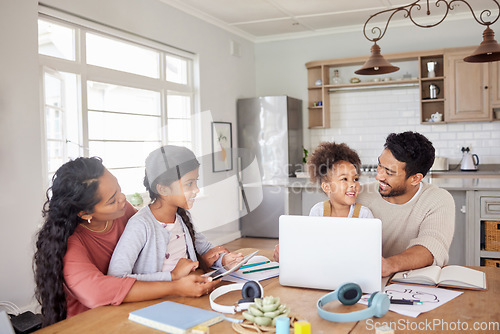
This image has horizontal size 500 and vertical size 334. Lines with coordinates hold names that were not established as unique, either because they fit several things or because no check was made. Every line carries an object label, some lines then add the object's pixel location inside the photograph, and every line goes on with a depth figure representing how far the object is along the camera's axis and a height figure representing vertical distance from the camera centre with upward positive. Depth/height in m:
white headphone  1.52 -0.48
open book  1.74 -0.49
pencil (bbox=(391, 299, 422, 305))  1.56 -0.50
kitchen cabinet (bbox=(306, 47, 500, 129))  5.98 +0.90
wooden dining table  1.38 -0.51
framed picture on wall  6.43 +0.10
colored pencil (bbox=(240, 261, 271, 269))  2.12 -0.50
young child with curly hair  2.29 -0.13
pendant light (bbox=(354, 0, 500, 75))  3.07 +0.63
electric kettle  6.02 -0.18
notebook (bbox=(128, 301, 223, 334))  1.37 -0.49
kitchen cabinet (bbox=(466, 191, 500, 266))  3.68 -0.58
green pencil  2.04 -0.51
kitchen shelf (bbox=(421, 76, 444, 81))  6.14 +0.92
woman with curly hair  1.66 -0.35
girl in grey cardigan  1.81 -0.31
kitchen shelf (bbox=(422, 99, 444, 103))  6.23 +0.64
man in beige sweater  2.25 -0.25
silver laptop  1.63 -0.35
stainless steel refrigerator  6.68 +0.05
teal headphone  1.42 -0.48
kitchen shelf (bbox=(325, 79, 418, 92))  6.50 +0.92
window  4.09 +0.60
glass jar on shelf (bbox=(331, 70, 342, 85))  6.90 +1.05
